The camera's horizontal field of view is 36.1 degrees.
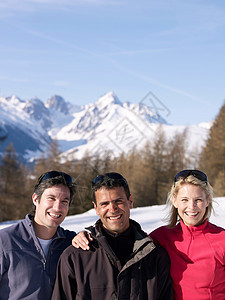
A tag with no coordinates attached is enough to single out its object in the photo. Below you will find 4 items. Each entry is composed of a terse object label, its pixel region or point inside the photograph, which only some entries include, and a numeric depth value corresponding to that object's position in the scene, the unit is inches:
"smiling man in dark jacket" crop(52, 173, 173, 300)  103.2
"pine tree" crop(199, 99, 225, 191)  1226.6
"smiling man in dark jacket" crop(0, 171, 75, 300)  113.8
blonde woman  113.4
